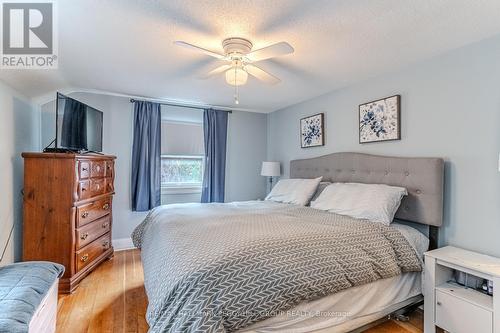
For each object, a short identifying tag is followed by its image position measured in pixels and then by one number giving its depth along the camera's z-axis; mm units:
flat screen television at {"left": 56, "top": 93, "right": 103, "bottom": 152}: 2682
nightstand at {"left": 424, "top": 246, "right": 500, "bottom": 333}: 1687
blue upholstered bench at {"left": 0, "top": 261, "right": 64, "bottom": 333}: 1268
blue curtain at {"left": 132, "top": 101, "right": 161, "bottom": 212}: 3910
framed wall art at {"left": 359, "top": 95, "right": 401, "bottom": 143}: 2723
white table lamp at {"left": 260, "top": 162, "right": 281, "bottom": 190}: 4449
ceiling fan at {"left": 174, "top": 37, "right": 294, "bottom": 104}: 1902
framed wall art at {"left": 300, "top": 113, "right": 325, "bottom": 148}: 3740
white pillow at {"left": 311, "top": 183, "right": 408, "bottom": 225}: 2326
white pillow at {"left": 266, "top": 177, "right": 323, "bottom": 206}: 3209
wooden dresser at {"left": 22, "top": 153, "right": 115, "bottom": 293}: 2582
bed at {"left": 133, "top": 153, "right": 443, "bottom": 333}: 1327
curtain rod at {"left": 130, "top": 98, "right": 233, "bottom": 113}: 3900
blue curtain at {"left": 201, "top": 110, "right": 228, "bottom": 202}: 4406
